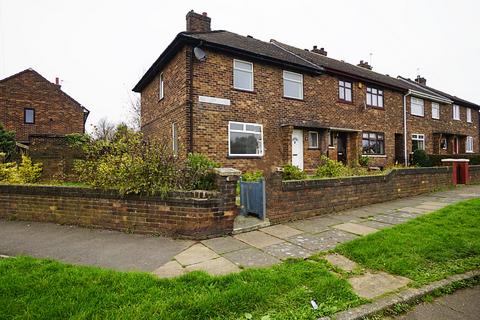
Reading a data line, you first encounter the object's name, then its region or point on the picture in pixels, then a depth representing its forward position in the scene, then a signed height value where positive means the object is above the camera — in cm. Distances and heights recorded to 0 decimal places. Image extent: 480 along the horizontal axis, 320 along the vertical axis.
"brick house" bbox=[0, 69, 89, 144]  2172 +495
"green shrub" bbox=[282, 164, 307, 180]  816 -37
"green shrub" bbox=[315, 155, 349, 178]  851 -30
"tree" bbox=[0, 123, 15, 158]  1538 +154
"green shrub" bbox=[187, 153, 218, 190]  545 -26
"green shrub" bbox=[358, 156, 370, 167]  1450 -2
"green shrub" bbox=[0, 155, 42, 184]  775 -21
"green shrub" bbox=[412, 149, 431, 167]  1673 +10
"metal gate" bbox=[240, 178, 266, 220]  583 -79
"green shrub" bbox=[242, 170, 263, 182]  802 -45
